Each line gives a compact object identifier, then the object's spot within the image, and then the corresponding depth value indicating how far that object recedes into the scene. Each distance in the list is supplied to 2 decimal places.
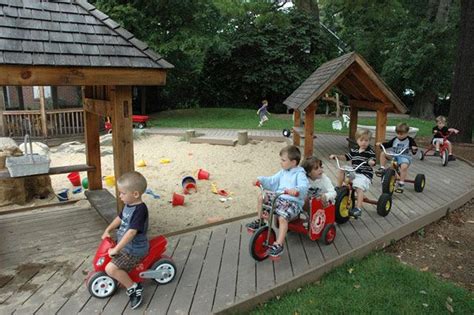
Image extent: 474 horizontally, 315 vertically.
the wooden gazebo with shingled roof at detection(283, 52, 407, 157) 8.26
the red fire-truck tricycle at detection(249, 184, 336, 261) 4.09
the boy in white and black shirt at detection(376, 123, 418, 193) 6.75
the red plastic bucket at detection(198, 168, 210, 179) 9.08
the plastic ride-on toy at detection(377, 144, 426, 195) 5.92
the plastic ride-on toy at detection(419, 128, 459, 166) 9.12
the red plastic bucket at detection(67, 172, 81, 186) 8.74
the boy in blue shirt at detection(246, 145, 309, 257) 4.07
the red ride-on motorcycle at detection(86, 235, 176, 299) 3.47
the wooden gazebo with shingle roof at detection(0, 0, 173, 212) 3.58
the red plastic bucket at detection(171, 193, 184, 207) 7.26
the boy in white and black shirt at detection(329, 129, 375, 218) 5.41
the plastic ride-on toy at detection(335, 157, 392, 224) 5.08
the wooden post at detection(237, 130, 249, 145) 13.10
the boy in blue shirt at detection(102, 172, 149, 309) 3.34
